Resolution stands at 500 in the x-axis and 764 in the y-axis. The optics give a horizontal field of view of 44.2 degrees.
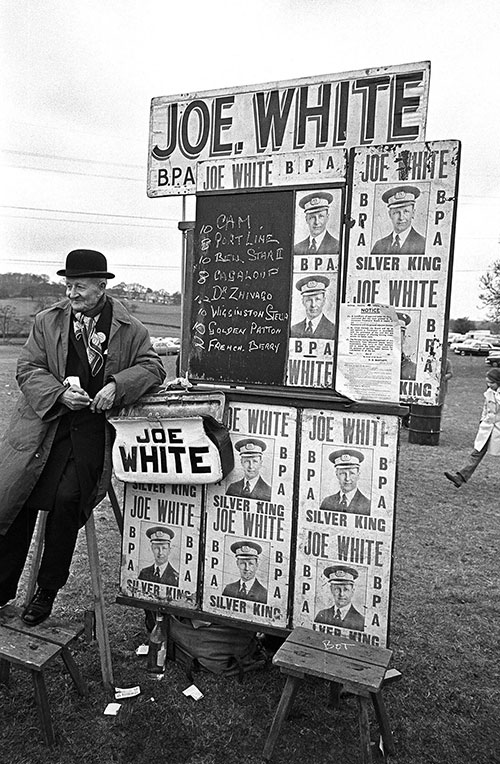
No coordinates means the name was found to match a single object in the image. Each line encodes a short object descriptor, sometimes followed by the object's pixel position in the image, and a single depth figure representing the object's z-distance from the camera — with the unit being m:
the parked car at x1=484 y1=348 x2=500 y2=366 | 31.47
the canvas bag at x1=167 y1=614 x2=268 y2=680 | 3.44
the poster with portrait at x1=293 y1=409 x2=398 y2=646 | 3.05
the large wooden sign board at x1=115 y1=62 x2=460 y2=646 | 3.01
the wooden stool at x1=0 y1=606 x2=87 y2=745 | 2.82
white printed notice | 3.01
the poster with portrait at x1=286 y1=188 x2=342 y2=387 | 3.13
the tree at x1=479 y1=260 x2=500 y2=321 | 28.48
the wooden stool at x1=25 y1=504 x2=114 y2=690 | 3.26
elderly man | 3.11
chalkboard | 3.26
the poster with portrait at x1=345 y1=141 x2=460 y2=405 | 2.92
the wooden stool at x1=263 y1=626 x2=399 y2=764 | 2.63
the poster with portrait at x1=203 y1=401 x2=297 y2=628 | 3.26
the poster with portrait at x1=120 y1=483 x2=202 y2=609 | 3.46
